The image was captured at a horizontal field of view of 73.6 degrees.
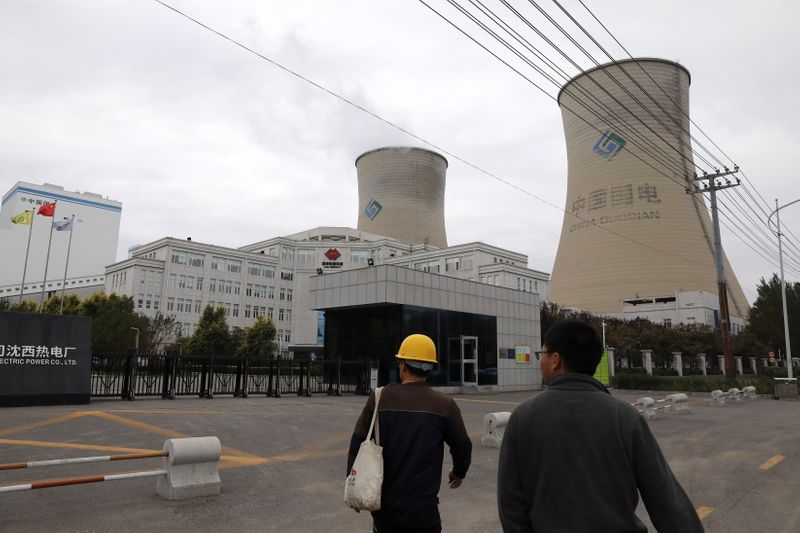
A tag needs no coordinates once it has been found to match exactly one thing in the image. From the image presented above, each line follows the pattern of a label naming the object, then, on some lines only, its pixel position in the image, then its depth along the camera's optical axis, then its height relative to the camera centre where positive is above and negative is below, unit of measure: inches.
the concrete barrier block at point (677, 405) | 768.3 -67.9
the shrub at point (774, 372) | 1790.1 -33.9
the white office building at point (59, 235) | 5157.5 +1121.1
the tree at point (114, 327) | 1948.8 +82.7
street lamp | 1291.8 +115.5
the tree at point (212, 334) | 2372.0 +76.5
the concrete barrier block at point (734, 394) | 991.5 -61.4
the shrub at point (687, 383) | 1214.9 -53.0
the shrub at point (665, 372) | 1966.0 -44.8
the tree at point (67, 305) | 2466.8 +210.6
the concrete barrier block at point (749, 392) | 1087.6 -62.2
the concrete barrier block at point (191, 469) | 273.7 -61.0
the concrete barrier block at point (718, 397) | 934.4 -63.2
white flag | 2151.8 +492.3
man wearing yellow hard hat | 133.2 -22.3
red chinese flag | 2001.5 +522.6
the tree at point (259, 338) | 2529.5 +66.9
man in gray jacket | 92.1 -19.2
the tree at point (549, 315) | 2021.4 +169.7
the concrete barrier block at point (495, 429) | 455.7 -61.4
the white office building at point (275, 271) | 3038.9 +487.8
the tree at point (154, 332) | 2123.4 +78.7
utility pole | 1205.1 +189.6
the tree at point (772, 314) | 2308.1 +205.7
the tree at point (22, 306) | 2308.1 +191.3
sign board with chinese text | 610.5 -12.2
